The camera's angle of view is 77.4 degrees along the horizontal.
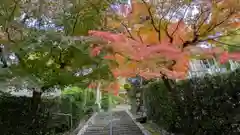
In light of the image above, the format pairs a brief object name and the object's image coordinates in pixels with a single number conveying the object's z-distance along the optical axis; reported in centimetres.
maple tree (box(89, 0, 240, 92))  417
